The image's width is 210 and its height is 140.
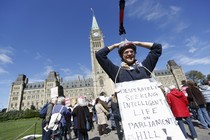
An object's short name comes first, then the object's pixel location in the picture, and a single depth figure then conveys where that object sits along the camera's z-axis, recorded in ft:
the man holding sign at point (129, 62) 7.06
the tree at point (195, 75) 207.56
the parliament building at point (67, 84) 256.71
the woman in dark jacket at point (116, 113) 19.46
